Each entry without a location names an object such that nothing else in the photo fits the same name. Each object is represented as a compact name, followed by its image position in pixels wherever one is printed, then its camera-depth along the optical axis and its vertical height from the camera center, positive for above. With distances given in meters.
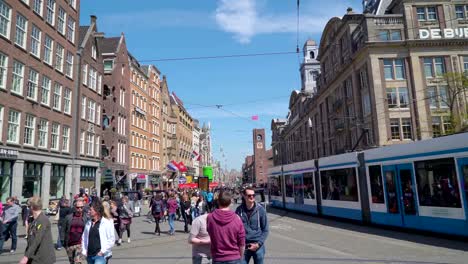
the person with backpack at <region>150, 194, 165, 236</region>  16.17 -0.75
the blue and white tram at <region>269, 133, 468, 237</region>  11.70 -0.02
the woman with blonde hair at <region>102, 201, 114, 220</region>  6.23 -0.31
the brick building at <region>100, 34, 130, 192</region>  40.03 +9.28
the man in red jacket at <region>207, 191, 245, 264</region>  4.60 -0.56
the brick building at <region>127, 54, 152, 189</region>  47.72 +8.90
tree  30.24 +7.56
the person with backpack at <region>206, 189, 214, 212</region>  22.21 -0.56
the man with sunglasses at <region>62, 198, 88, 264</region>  7.43 -0.81
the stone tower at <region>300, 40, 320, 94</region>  79.88 +24.65
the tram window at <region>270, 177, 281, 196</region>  29.19 +0.20
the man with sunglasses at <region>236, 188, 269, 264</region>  5.93 -0.58
